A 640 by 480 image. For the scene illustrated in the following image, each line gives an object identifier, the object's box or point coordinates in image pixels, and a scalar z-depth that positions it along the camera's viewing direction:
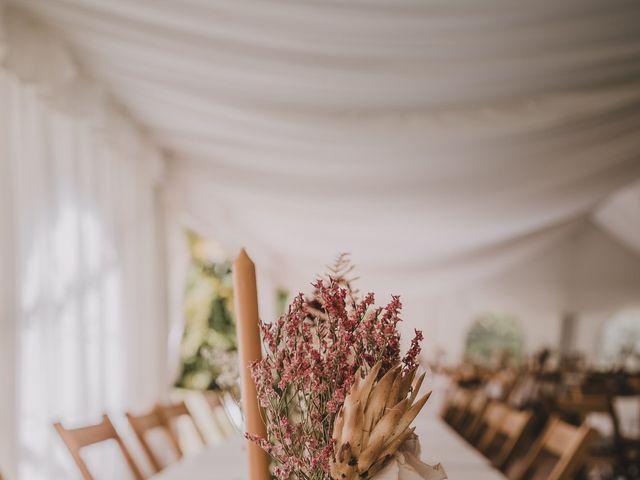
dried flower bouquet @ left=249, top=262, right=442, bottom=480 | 0.89
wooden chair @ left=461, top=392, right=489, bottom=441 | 3.36
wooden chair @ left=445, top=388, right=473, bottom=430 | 4.37
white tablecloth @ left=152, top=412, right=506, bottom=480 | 1.84
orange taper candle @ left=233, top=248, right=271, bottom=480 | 0.98
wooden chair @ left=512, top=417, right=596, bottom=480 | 1.89
